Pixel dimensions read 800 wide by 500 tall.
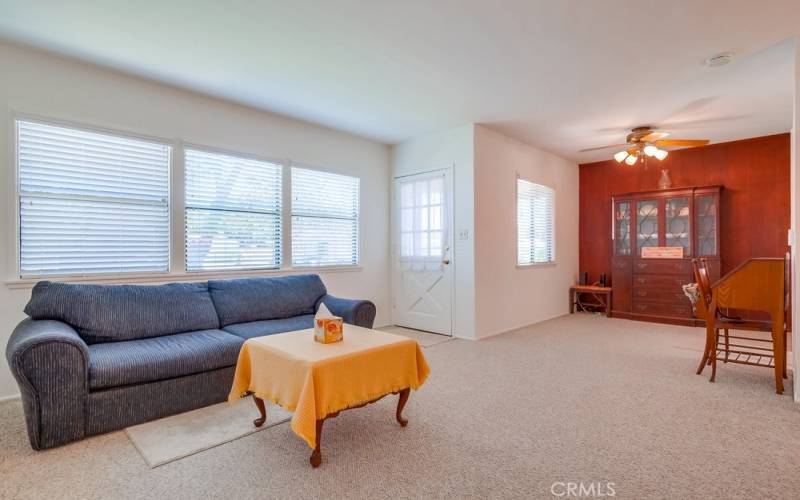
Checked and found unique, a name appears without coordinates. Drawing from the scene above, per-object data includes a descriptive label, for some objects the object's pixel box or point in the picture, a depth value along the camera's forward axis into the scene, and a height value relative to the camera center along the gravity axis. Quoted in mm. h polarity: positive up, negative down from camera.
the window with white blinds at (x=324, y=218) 4871 +377
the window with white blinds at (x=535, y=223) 5941 +372
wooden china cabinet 5785 +50
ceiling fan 4848 +1256
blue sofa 2242 -675
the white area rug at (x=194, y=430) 2242 -1112
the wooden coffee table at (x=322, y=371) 2002 -674
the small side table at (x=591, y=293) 6520 -793
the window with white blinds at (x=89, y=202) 3133 +393
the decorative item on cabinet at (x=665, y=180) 6230 +1031
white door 5242 -53
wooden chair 3127 -626
